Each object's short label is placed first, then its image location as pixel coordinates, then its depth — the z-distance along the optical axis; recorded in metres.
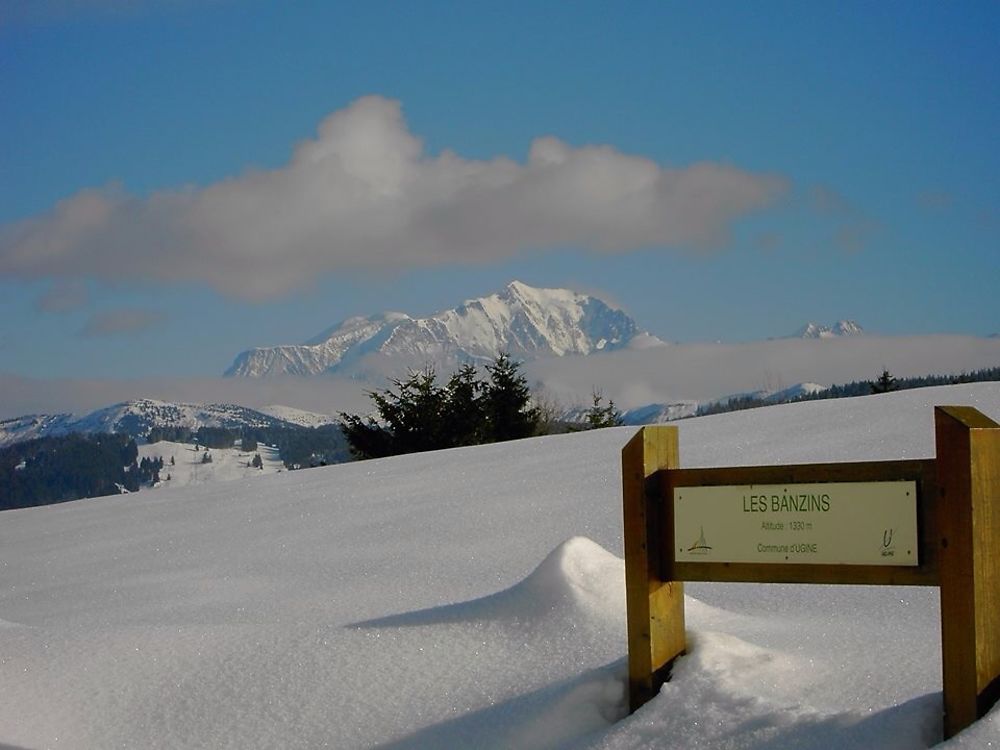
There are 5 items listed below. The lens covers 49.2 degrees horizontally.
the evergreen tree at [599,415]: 38.75
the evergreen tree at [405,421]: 31.17
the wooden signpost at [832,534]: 3.89
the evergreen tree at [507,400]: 32.19
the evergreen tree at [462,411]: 31.20
